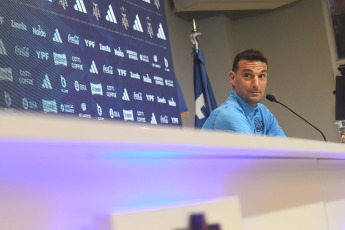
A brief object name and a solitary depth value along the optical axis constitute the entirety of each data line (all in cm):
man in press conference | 290
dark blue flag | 480
